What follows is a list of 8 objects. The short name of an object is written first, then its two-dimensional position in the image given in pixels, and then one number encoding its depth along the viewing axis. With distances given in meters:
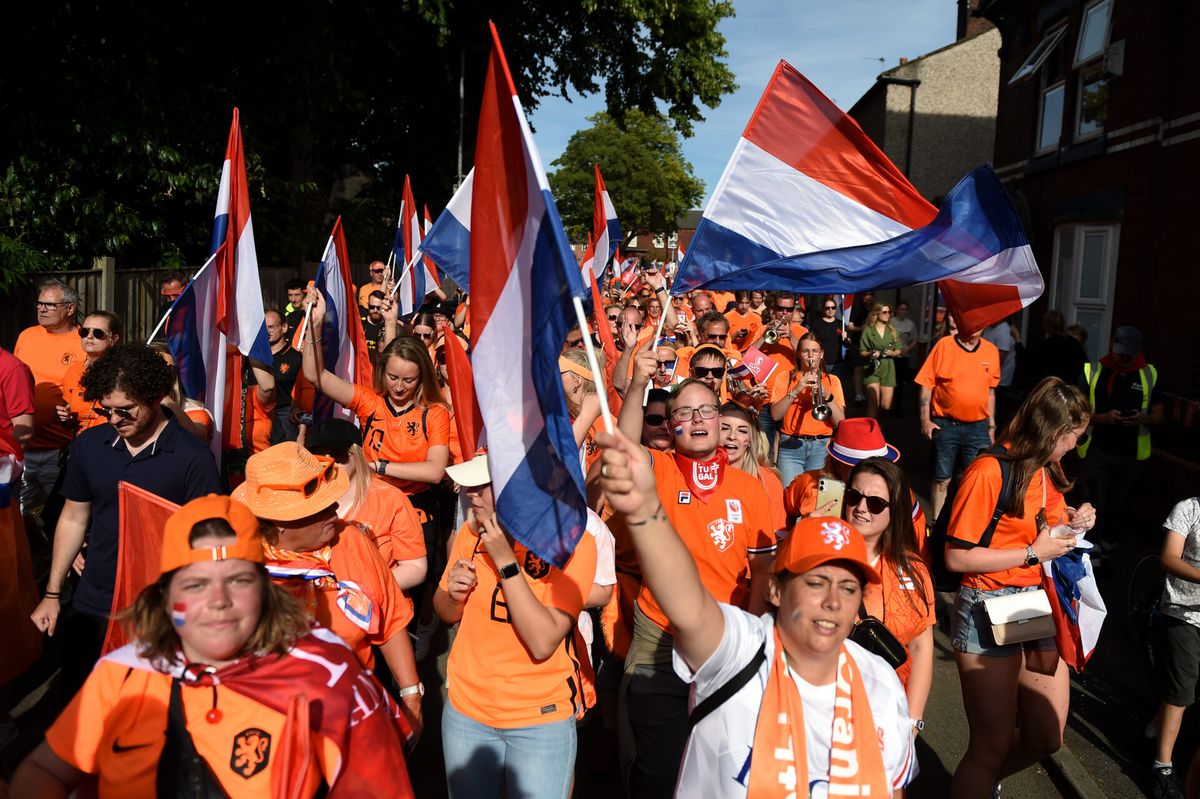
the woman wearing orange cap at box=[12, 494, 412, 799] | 1.99
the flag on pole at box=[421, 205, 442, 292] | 9.23
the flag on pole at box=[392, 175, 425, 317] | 8.59
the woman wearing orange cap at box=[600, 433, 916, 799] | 2.24
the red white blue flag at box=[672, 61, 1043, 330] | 4.34
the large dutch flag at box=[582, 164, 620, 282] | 8.27
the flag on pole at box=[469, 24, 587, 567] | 2.53
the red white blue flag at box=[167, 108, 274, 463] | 4.93
